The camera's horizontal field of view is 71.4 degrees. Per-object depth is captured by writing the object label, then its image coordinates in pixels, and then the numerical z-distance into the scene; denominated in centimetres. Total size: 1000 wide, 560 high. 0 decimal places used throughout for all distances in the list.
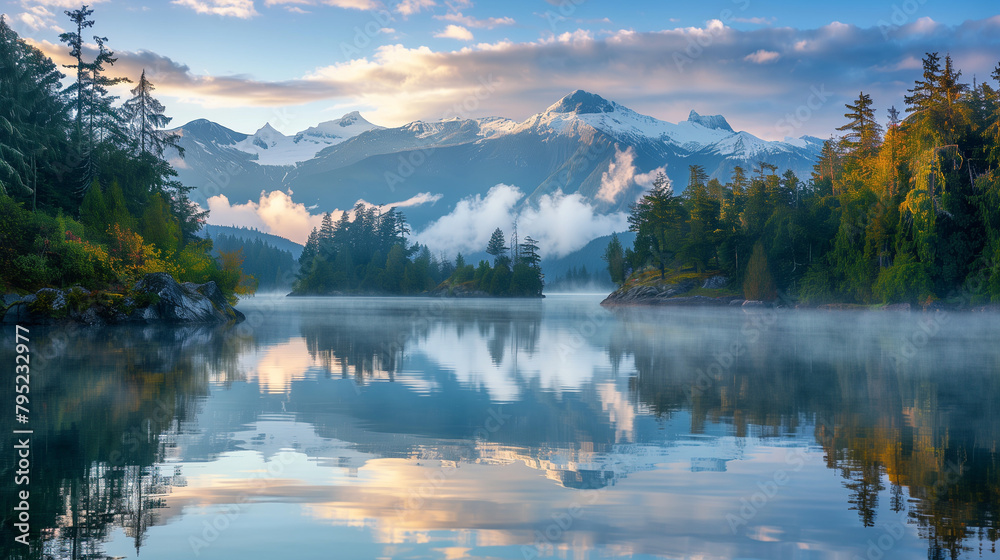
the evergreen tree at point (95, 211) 6406
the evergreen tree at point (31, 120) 6147
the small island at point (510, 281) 19538
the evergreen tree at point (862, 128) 11324
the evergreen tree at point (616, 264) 14775
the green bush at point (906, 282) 7656
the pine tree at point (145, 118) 8475
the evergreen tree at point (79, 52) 7238
